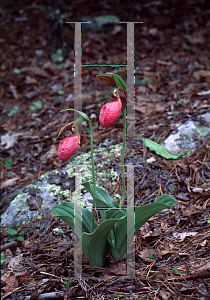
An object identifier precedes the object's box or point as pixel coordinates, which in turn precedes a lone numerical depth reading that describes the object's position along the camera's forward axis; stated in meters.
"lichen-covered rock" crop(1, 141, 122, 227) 2.10
